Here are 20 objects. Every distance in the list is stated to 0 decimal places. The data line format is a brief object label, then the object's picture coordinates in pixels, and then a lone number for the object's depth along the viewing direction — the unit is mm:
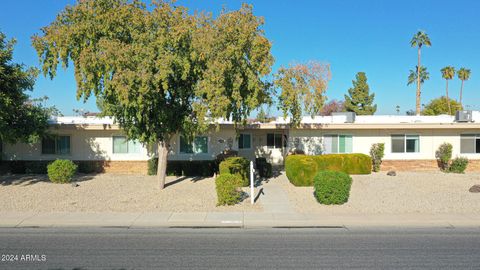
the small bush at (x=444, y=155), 23953
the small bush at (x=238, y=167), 16938
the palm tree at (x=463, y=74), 60903
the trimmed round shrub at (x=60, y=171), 17375
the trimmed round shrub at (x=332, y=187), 13156
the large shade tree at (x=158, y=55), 12664
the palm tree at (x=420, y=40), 53938
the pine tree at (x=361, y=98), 56094
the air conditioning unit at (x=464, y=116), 24703
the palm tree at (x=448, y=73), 60375
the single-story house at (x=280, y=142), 22703
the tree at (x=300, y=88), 14562
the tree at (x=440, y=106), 57269
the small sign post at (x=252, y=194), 13244
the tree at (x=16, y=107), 15180
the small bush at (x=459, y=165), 23391
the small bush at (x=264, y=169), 20516
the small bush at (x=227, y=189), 12914
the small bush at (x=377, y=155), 23453
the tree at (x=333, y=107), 65100
